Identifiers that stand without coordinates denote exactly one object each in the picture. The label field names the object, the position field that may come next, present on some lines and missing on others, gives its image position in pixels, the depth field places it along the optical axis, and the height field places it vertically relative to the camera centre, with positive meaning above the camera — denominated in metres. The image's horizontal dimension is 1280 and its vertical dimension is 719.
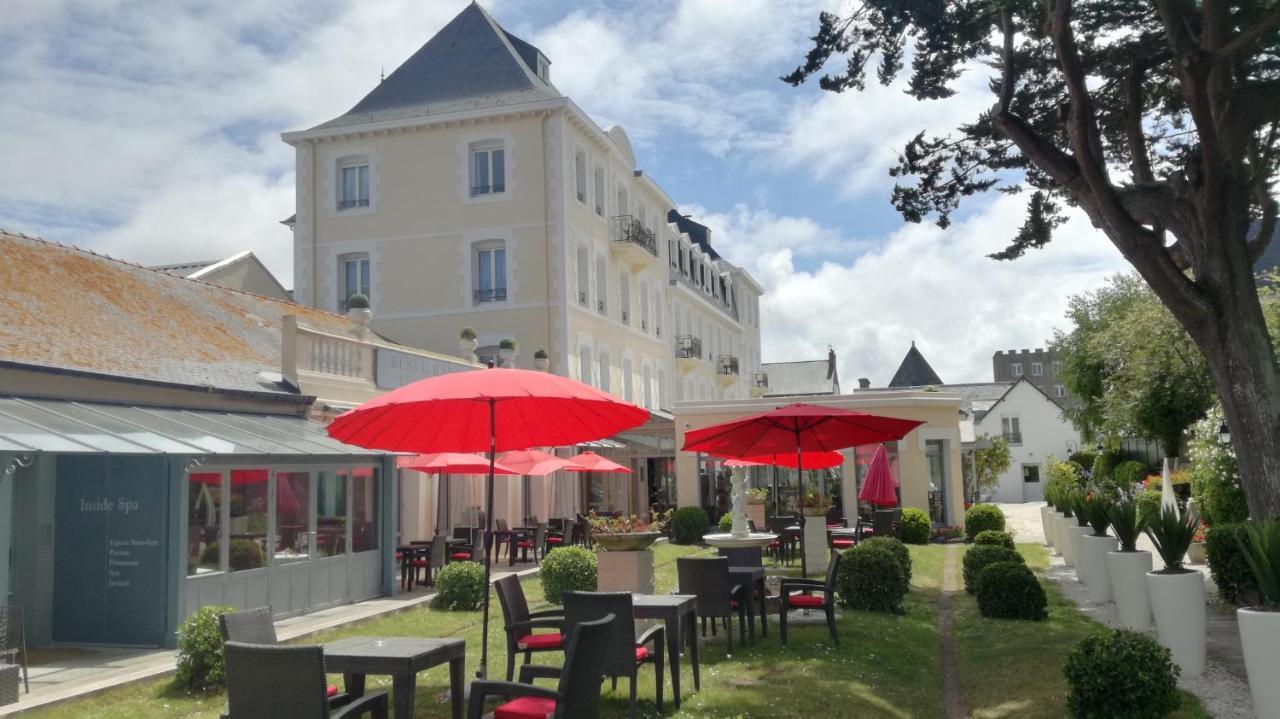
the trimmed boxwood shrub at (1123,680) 6.14 -1.28
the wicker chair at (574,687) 5.21 -1.04
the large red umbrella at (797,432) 11.66 +0.51
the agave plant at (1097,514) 11.19 -0.52
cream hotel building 24.20 +6.48
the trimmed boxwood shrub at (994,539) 15.24 -1.02
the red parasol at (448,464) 14.99 +0.33
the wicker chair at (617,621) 6.62 -0.91
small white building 55.75 +1.89
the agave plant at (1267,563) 6.14 -0.61
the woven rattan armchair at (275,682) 4.64 -0.85
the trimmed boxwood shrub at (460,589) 12.93 -1.29
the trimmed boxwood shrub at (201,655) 8.23 -1.28
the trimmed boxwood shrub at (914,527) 22.39 -1.19
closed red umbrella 19.67 -0.20
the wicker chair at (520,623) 7.42 -1.00
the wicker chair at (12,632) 8.50 -1.09
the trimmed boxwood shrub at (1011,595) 11.04 -1.34
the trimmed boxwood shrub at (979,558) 12.31 -1.07
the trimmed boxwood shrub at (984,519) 22.23 -1.04
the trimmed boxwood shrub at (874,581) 11.76 -1.22
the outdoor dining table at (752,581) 9.54 -0.96
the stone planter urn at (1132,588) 8.90 -1.06
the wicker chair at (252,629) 5.75 -0.78
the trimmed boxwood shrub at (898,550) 12.11 -0.91
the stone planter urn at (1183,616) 7.59 -1.12
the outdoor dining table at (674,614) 7.19 -0.95
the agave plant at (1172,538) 7.86 -0.56
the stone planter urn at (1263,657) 5.82 -1.11
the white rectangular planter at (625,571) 10.69 -0.93
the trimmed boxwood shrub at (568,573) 12.80 -1.11
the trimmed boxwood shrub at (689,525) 23.20 -1.04
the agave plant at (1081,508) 12.51 -0.51
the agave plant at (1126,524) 9.30 -0.53
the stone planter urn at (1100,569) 11.88 -1.18
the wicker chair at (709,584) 8.98 -0.92
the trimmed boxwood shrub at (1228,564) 10.55 -1.04
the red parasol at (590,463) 17.70 +0.33
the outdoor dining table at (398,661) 5.72 -0.97
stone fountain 12.84 -0.72
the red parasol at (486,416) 6.55 +0.50
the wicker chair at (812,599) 9.49 -1.14
